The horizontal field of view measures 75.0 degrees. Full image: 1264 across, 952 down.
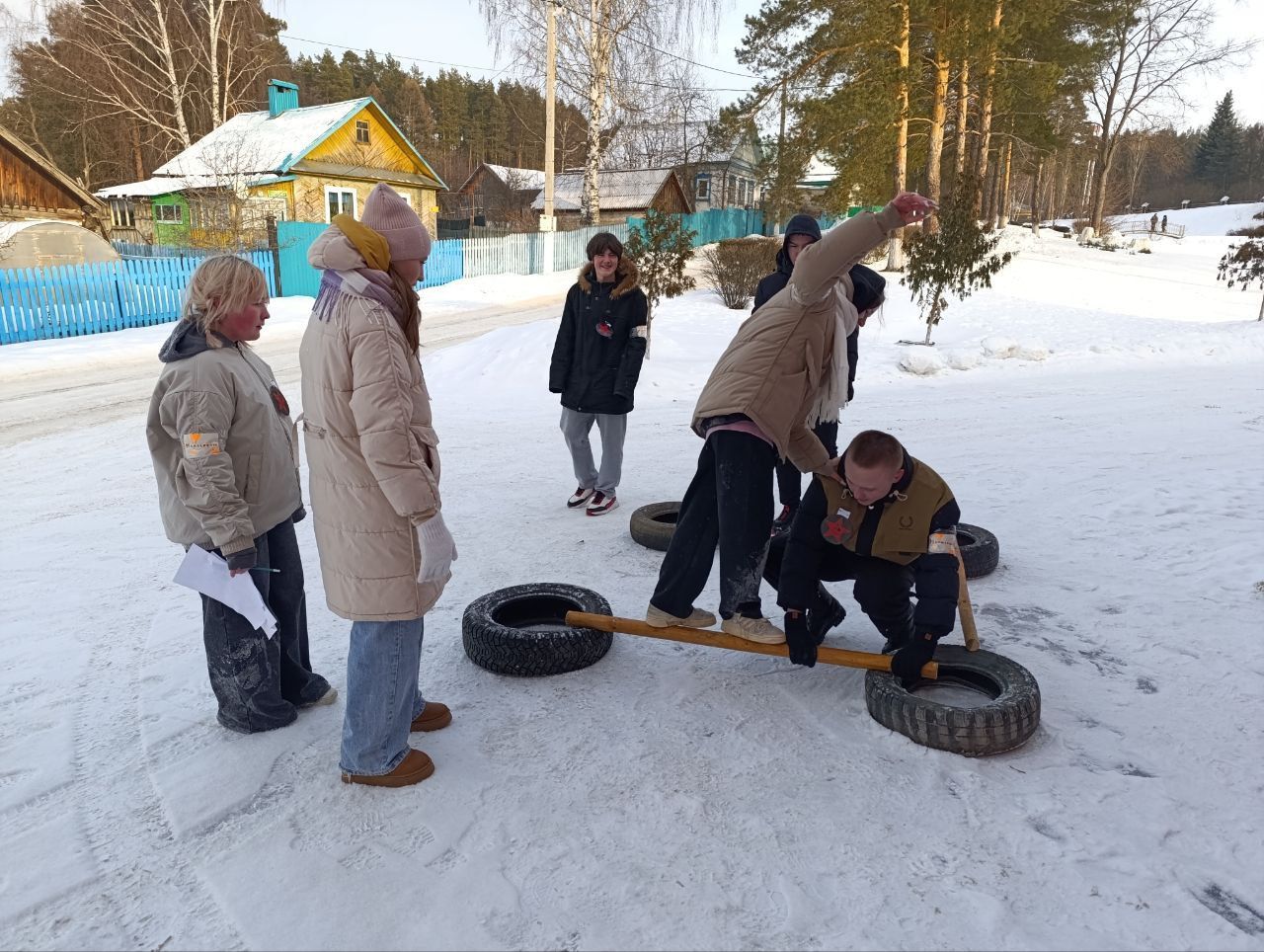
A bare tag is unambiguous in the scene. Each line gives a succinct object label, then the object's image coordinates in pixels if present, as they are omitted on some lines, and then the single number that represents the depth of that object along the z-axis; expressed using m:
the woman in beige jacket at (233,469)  2.52
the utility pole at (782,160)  23.03
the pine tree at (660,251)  12.79
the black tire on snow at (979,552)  4.31
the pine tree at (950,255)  12.38
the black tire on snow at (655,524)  4.80
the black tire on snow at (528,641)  3.37
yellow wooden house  25.95
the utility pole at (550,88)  23.34
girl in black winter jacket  5.19
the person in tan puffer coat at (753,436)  3.18
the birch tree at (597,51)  24.69
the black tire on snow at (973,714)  2.76
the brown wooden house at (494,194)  48.75
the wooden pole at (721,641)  3.09
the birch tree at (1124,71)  34.00
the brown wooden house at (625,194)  38.16
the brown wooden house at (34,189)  21.34
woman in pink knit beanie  2.24
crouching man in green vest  2.94
